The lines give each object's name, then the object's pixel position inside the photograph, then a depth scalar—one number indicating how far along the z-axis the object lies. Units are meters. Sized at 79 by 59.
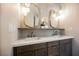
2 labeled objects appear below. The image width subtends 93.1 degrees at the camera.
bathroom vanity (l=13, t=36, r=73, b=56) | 1.19
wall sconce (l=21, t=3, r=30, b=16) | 1.20
